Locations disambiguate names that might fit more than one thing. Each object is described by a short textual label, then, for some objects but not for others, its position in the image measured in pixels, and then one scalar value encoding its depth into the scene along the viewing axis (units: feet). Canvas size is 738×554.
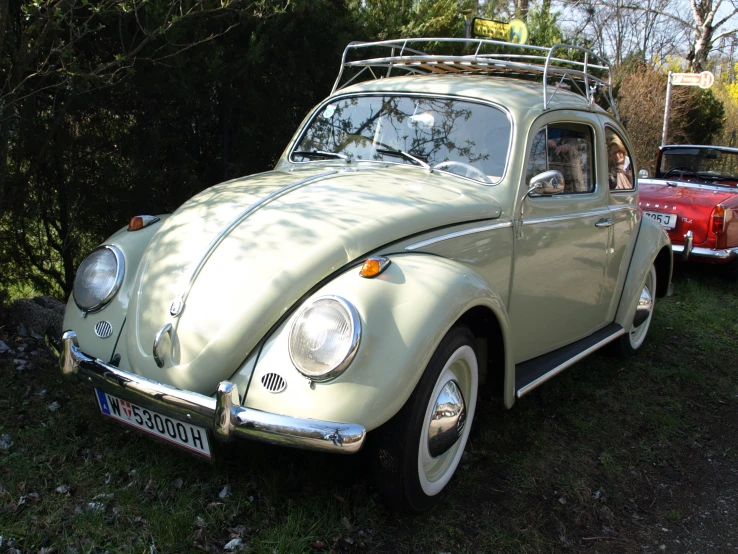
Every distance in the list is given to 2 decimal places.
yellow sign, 18.84
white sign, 30.96
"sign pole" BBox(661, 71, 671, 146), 35.54
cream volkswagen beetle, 7.46
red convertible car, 23.62
